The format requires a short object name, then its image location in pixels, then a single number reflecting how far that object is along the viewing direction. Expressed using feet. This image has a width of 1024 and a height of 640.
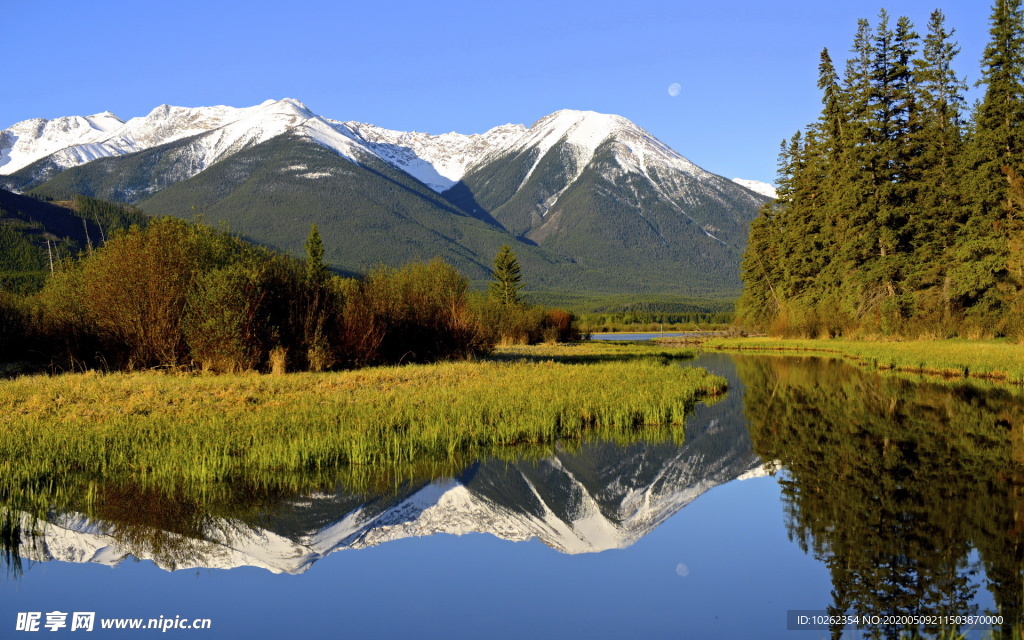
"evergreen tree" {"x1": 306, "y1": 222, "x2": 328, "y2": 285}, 290.64
